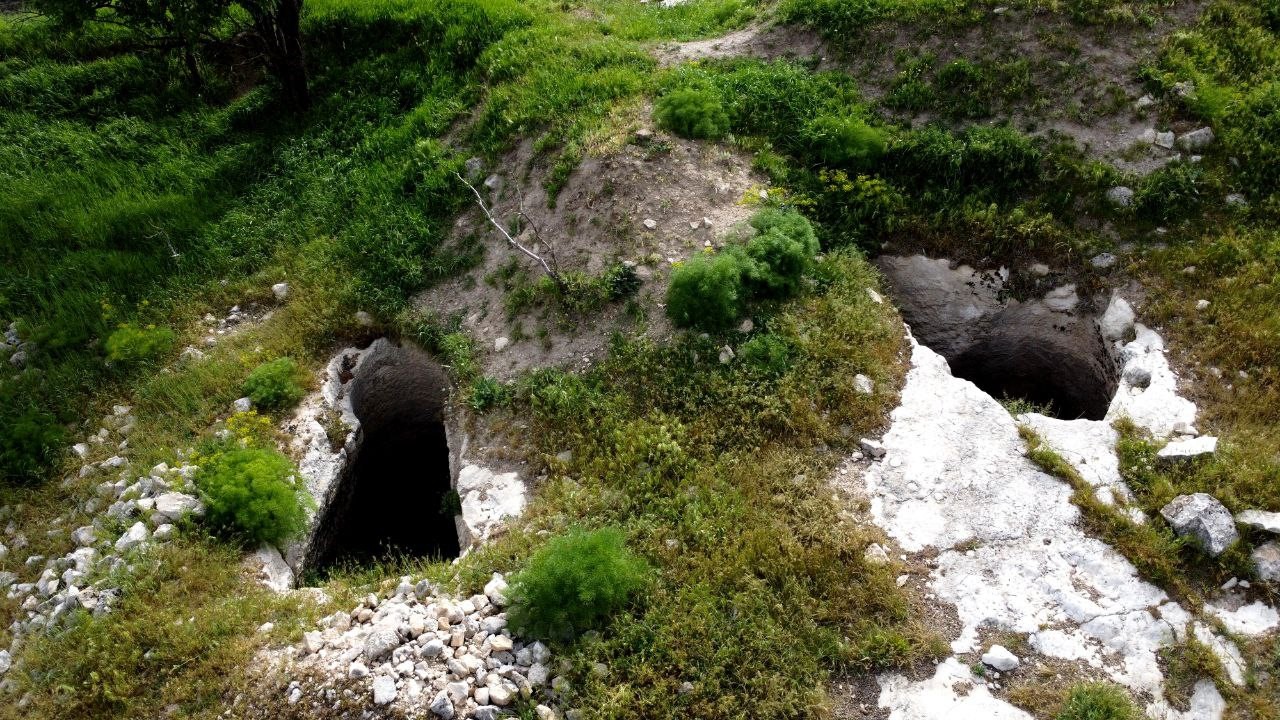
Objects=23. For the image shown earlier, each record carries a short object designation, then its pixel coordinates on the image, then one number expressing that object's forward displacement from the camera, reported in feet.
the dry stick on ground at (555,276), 29.11
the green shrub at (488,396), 27.61
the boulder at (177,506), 23.25
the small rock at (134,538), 22.58
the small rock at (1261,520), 20.22
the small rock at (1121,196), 30.09
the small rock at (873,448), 24.18
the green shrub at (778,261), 27.22
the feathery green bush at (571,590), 19.85
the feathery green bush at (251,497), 23.41
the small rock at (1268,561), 19.79
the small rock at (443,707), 18.39
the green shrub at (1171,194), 29.50
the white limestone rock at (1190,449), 22.29
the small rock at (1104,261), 29.30
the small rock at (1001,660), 18.95
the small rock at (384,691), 18.57
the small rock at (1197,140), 30.45
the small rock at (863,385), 25.64
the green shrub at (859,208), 31.14
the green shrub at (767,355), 25.77
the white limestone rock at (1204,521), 20.35
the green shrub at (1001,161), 31.40
